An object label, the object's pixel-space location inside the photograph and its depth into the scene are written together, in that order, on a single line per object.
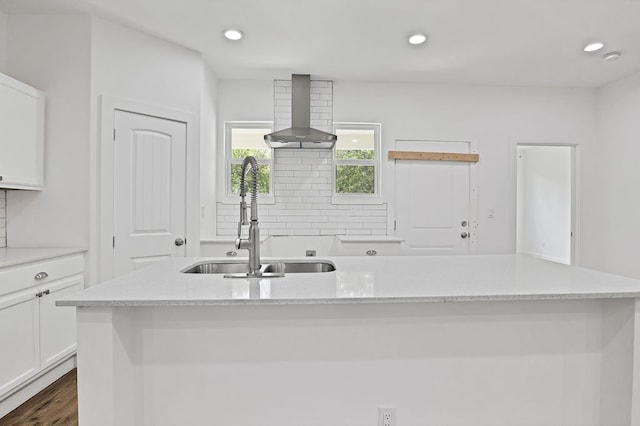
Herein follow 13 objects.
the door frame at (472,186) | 4.30
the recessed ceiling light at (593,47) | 3.25
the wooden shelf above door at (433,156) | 4.22
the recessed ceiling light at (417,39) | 3.11
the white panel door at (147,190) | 2.89
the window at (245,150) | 4.17
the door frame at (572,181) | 4.36
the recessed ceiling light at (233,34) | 3.04
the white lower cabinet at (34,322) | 1.95
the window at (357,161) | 4.25
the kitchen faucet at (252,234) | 1.60
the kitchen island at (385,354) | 1.38
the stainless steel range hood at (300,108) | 3.95
